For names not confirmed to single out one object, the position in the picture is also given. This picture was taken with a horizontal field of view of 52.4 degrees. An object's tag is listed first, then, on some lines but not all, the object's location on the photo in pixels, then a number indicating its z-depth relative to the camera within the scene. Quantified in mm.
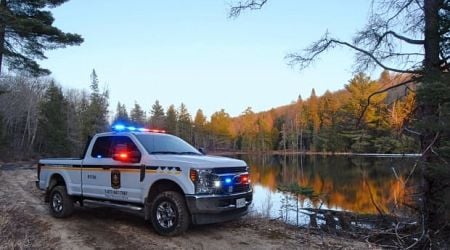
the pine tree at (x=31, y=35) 20297
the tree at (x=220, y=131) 132000
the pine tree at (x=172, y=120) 107912
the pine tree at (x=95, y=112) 71438
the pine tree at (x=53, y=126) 63125
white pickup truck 8531
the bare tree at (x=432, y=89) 8094
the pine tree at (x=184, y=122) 117394
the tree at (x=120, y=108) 115438
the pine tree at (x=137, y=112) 111212
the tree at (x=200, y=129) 128000
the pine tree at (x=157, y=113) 110562
